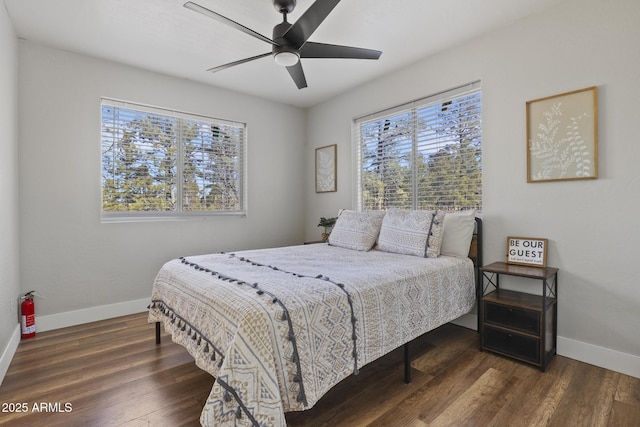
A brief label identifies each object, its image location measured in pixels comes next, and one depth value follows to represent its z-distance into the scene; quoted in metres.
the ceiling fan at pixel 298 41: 1.80
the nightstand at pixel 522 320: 2.11
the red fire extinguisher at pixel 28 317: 2.68
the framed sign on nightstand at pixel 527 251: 2.40
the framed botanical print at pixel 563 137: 2.19
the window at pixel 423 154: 2.91
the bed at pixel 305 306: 1.29
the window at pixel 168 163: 3.25
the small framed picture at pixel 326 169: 4.28
